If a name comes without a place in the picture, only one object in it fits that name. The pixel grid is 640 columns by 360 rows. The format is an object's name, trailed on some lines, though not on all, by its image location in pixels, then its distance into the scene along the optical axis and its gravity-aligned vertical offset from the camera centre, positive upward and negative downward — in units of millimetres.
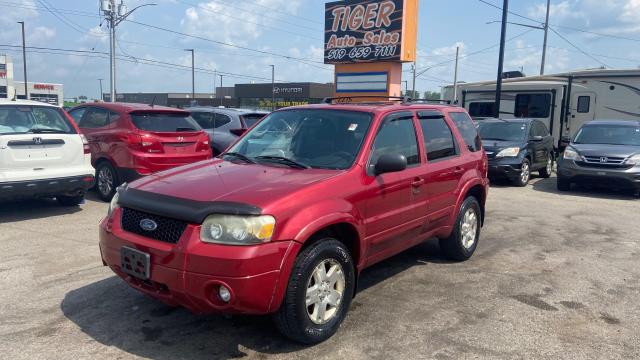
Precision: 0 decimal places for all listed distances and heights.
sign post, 16062 +2274
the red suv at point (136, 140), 8318 -586
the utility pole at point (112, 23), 27328 +4350
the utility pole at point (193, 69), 59125 +4258
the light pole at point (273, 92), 63653 +2258
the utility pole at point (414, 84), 54206 +3199
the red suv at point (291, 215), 3271 -747
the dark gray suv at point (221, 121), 10852 -272
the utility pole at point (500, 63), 18752 +2006
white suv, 6875 -724
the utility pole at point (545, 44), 37031 +5554
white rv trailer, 17141 +776
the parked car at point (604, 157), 10367 -718
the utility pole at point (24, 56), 45656 +4042
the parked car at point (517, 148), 12039 -699
